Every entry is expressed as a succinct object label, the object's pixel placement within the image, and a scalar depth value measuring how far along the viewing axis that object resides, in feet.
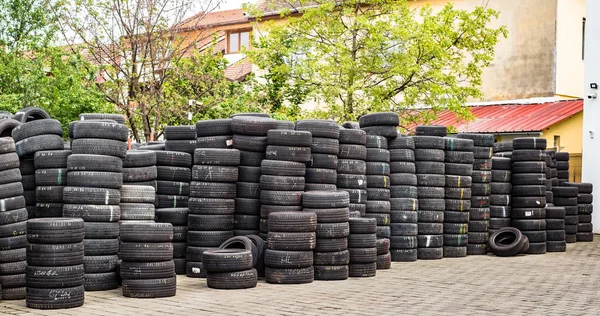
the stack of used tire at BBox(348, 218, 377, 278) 49.11
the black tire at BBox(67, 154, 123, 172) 42.55
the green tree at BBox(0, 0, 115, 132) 98.12
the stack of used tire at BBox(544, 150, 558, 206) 73.46
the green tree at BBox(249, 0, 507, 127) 100.37
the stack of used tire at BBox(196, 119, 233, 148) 50.83
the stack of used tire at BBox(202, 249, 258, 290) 43.32
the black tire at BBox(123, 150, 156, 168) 47.44
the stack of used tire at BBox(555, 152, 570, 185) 80.74
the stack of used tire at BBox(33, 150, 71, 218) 43.52
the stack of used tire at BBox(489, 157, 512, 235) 66.80
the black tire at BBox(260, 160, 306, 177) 48.83
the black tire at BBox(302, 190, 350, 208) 47.67
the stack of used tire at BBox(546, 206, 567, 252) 68.49
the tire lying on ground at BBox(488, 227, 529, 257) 63.52
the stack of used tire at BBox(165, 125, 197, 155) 53.52
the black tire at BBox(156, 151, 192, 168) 51.90
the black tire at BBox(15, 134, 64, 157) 44.32
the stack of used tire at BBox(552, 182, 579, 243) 76.18
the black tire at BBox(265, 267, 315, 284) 45.57
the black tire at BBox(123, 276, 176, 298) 39.86
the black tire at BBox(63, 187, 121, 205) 41.93
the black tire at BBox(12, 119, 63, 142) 44.91
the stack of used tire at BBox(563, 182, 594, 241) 78.89
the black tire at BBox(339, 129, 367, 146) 54.65
